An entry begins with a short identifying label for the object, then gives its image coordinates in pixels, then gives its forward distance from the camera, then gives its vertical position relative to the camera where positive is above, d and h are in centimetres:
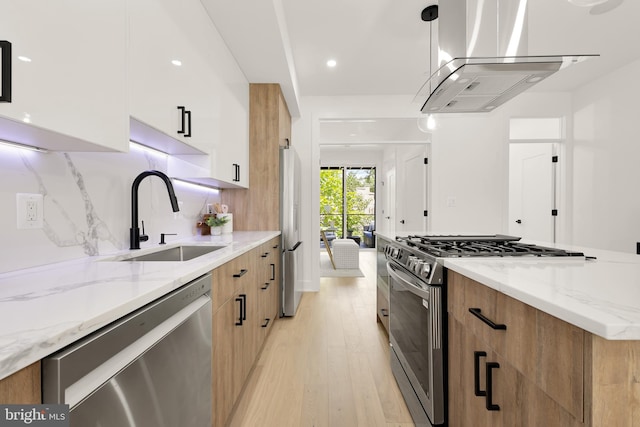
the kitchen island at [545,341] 60 -32
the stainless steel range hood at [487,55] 152 +84
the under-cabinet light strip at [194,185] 226 +22
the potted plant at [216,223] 252 -10
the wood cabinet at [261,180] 311 +33
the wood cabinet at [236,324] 132 -61
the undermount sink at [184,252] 182 -25
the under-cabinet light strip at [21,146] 102 +23
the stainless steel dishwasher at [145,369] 55 -38
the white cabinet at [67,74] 76 +40
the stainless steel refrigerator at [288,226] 312 -15
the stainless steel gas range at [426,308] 136 -49
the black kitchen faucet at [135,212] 153 -1
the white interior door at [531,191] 446 +35
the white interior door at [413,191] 453 +35
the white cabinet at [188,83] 128 +71
